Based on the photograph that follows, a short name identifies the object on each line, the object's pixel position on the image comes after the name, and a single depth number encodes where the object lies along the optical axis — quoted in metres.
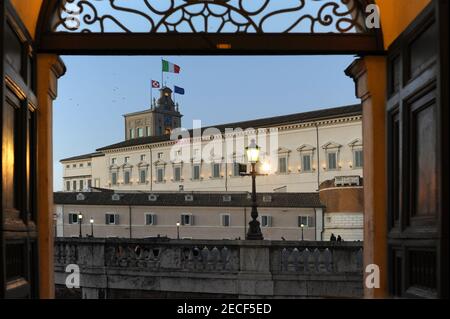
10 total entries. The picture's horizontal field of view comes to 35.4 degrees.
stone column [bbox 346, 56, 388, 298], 4.86
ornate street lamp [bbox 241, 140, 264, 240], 14.27
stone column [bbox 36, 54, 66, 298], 4.98
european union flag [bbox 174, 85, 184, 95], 83.34
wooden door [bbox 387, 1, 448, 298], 3.31
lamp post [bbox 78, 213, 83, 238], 60.47
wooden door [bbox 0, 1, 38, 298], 3.66
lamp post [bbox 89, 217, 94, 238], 61.91
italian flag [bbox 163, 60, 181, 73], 70.33
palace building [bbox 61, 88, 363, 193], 62.84
